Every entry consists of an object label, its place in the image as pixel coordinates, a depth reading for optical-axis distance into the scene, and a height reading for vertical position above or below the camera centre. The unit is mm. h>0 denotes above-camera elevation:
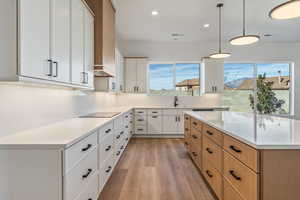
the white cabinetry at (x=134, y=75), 4403 +767
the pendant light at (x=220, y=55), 3042 +989
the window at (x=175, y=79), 4725 +694
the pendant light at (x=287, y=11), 1362 +944
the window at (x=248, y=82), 4756 +609
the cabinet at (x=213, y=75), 4353 +773
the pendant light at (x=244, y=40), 2277 +1030
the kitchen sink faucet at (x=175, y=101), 4645 -74
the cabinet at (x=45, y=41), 941 +491
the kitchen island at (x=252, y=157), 972 -473
